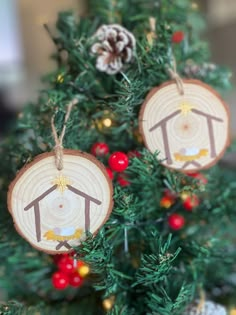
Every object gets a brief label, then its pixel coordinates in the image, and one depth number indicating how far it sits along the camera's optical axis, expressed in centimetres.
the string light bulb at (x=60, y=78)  43
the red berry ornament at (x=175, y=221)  45
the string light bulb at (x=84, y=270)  42
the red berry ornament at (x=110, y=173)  39
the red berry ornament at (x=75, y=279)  43
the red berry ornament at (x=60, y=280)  43
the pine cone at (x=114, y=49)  44
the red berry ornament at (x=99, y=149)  42
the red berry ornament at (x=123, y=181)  42
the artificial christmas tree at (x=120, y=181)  37
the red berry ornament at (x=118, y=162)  38
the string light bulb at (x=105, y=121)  43
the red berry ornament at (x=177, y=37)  48
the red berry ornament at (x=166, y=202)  45
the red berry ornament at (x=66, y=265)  42
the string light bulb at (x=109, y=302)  42
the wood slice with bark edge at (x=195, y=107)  41
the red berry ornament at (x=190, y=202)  45
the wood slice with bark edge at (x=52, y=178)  37
